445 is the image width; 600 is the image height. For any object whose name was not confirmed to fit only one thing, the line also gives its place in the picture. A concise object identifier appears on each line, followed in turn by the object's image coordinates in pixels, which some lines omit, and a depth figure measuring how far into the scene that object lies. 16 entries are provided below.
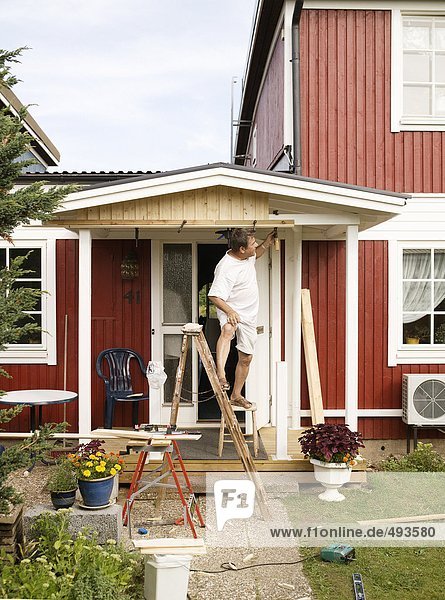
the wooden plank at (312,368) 8.55
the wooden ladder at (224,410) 6.55
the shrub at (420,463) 7.95
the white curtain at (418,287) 9.39
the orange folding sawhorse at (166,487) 5.95
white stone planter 6.98
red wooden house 9.23
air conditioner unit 8.88
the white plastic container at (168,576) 4.46
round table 8.09
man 7.28
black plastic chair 8.71
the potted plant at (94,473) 5.57
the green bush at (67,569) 4.19
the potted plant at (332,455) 6.98
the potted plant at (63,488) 5.57
